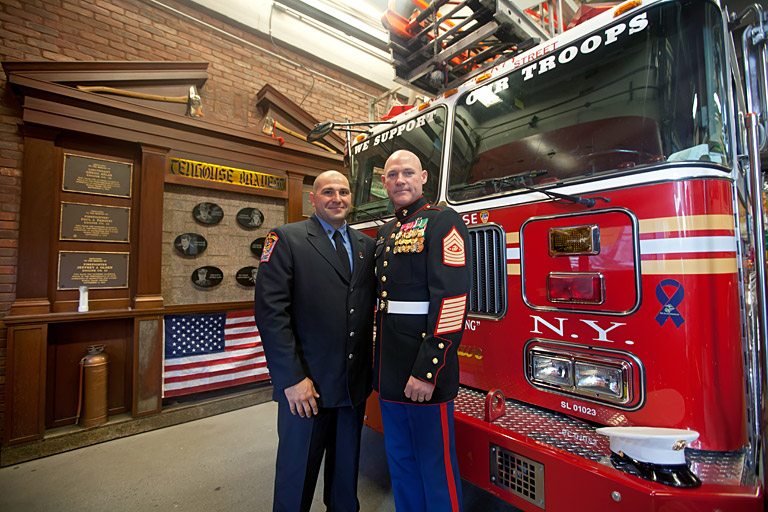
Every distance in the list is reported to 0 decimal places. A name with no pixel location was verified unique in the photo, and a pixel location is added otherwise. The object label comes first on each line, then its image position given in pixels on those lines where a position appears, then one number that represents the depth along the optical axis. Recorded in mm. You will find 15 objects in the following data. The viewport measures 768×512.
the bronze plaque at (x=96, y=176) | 3514
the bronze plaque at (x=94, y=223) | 3504
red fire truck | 1320
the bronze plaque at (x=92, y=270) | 3490
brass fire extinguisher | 3449
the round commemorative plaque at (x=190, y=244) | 4066
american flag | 3967
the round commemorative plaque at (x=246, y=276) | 4496
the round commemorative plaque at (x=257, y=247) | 4639
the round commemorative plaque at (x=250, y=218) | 4525
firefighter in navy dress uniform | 1631
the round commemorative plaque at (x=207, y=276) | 4168
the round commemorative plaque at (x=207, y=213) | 4203
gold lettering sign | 4074
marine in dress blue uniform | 1492
